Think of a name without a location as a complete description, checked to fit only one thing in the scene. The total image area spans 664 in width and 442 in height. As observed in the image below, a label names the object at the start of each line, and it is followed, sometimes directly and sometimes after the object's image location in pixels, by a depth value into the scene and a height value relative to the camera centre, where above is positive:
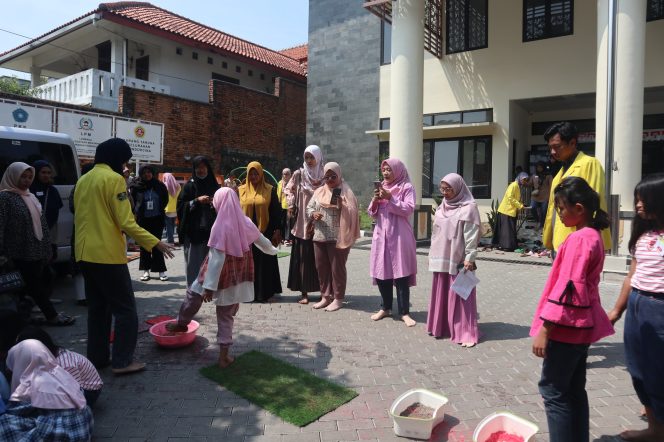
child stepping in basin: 3.90 -0.50
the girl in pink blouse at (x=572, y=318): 2.45 -0.53
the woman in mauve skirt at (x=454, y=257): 4.66 -0.43
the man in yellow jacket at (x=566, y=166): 4.05 +0.43
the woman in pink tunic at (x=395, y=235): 5.30 -0.25
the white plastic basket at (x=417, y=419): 2.97 -1.30
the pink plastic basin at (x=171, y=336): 4.45 -1.19
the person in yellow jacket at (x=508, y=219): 10.87 -0.11
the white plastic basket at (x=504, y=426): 2.86 -1.30
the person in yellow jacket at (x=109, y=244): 3.71 -0.28
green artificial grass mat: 3.36 -1.38
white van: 6.11 +0.70
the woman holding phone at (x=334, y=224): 5.81 -0.15
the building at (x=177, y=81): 14.84 +4.83
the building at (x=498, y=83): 9.51 +3.37
